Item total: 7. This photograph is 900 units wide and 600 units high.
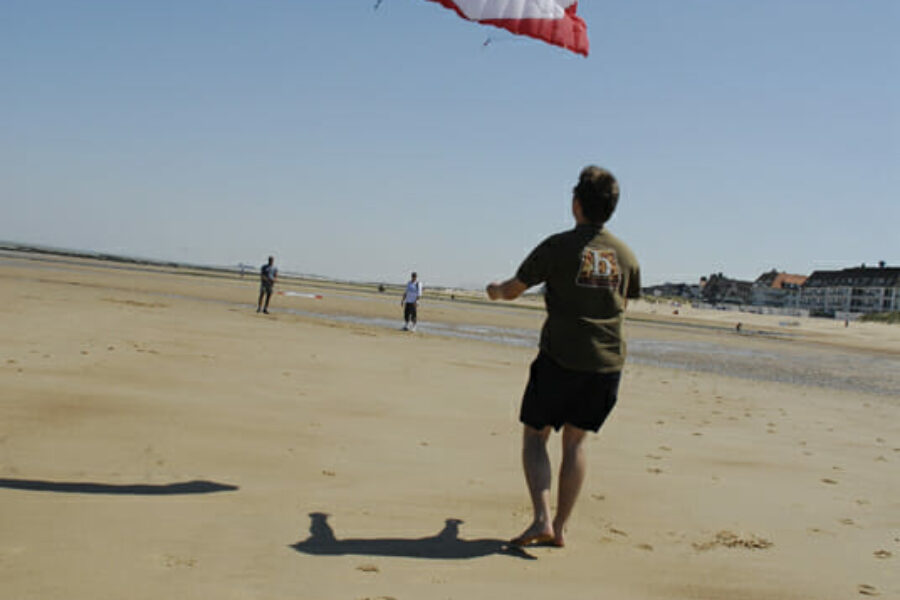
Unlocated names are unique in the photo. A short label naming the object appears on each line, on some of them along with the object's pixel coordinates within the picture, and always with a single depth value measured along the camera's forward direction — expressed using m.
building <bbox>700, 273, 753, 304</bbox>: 188.00
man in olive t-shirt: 3.44
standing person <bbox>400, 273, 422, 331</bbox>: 22.39
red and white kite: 5.00
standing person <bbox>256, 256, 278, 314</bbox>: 23.53
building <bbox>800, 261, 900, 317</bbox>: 143.50
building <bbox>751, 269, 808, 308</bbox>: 175.88
